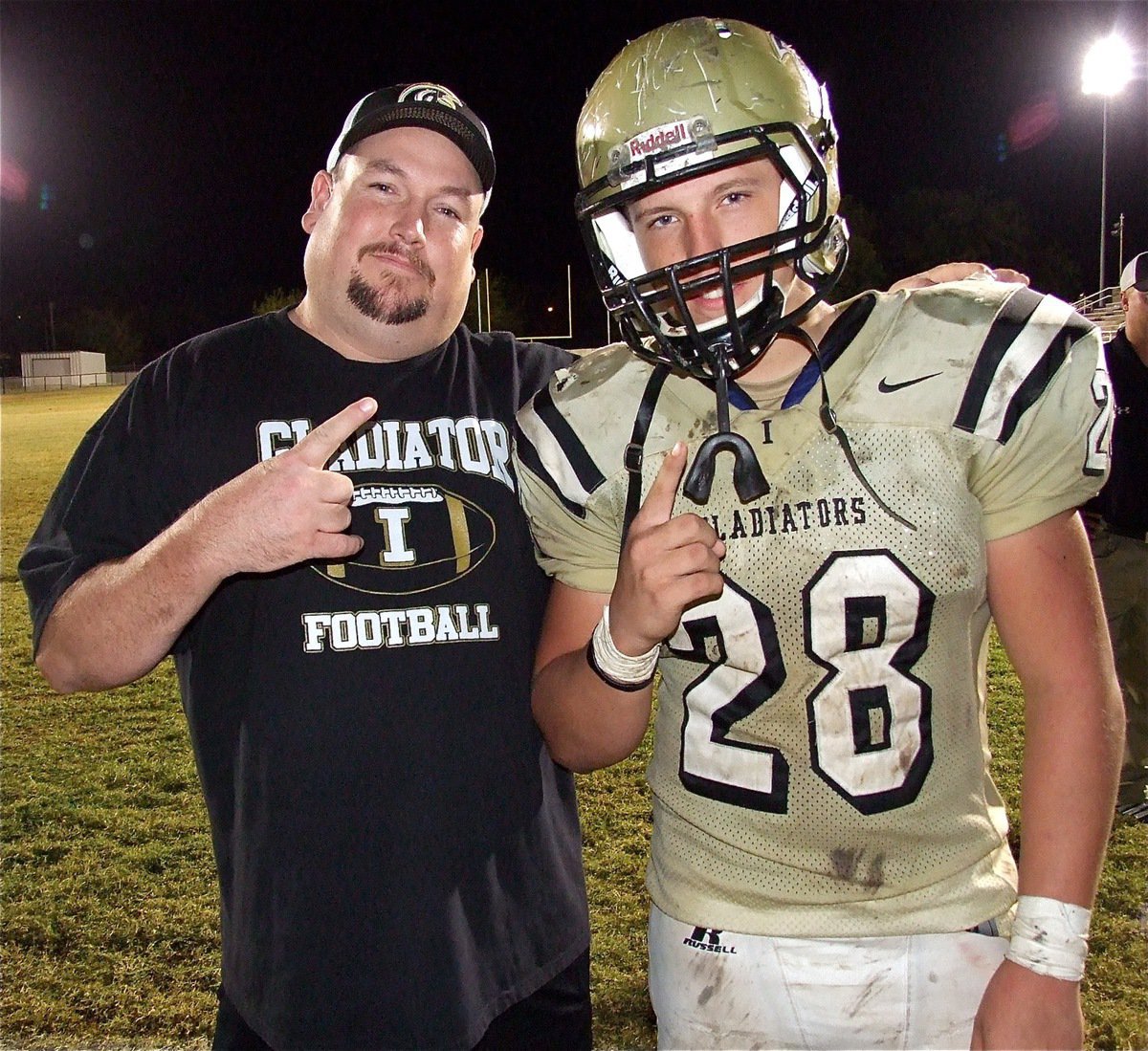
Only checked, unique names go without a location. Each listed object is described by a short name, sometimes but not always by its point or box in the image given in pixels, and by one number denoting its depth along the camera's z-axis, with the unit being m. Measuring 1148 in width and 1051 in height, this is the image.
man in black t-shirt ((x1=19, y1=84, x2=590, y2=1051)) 1.91
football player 1.50
